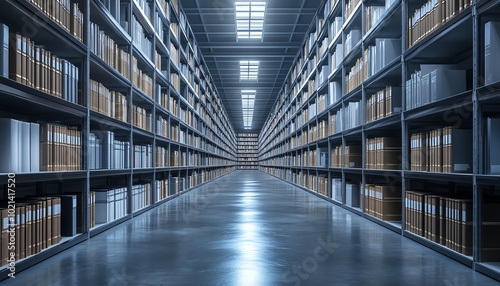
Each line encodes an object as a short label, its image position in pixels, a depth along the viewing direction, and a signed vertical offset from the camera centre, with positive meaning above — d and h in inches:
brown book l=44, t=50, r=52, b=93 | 136.0 +25.8
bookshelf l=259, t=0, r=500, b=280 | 118.7 +14.1
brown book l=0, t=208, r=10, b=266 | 108.4 -22.4
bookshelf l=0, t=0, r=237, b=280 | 120.3 +15.9
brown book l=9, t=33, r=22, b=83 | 116.3 +26.3
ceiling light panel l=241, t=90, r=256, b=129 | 917.3 +121.2
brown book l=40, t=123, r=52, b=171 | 135.8 +1.0
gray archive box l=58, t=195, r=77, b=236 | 154.6 -23.6
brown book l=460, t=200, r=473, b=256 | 130.0 -24.4
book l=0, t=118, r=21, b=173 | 113.5 +1.1
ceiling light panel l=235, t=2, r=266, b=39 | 412.5 +141.7
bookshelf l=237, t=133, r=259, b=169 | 1684.3 -6.1
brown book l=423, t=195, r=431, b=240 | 157.0 -25.2
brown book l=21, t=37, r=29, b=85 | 120.9 +26.6
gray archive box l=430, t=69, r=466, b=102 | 153.6 +24.8
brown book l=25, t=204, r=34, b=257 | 121.6 -22.9
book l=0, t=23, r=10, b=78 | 107.3 +26.2
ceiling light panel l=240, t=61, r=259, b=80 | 637.2 +132.6
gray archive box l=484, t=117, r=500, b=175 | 116.8 +1.4
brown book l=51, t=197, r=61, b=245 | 140.9 -23.6
